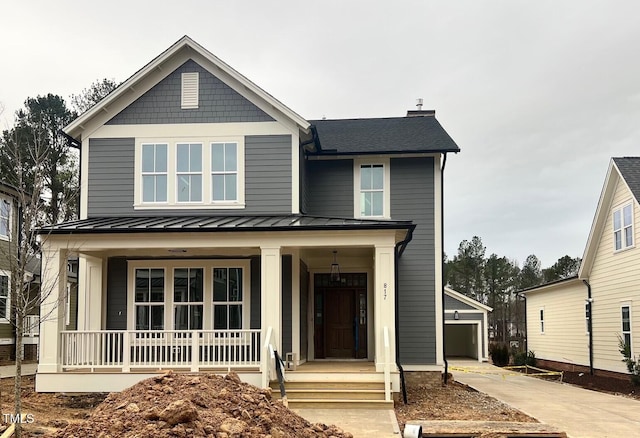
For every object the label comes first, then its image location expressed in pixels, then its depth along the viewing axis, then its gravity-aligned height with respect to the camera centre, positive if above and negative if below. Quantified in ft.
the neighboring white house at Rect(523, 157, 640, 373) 60.75 -0.09
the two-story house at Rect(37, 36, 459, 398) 43.24 +3.65
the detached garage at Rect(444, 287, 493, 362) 108.78 -4.59
